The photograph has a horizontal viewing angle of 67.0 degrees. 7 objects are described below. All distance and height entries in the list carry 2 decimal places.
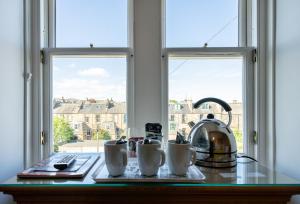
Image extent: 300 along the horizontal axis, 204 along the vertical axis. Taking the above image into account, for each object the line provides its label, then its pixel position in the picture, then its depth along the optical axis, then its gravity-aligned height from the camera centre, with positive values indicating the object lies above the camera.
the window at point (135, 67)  1.36 +0.22
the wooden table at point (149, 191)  0.79 -0.31
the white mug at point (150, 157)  0.83 -0.20
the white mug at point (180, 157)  0.85 -0.21
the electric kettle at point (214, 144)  1.04 -0.20
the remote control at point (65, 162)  0.93 -0.26
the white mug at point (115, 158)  0.84 -0.21
